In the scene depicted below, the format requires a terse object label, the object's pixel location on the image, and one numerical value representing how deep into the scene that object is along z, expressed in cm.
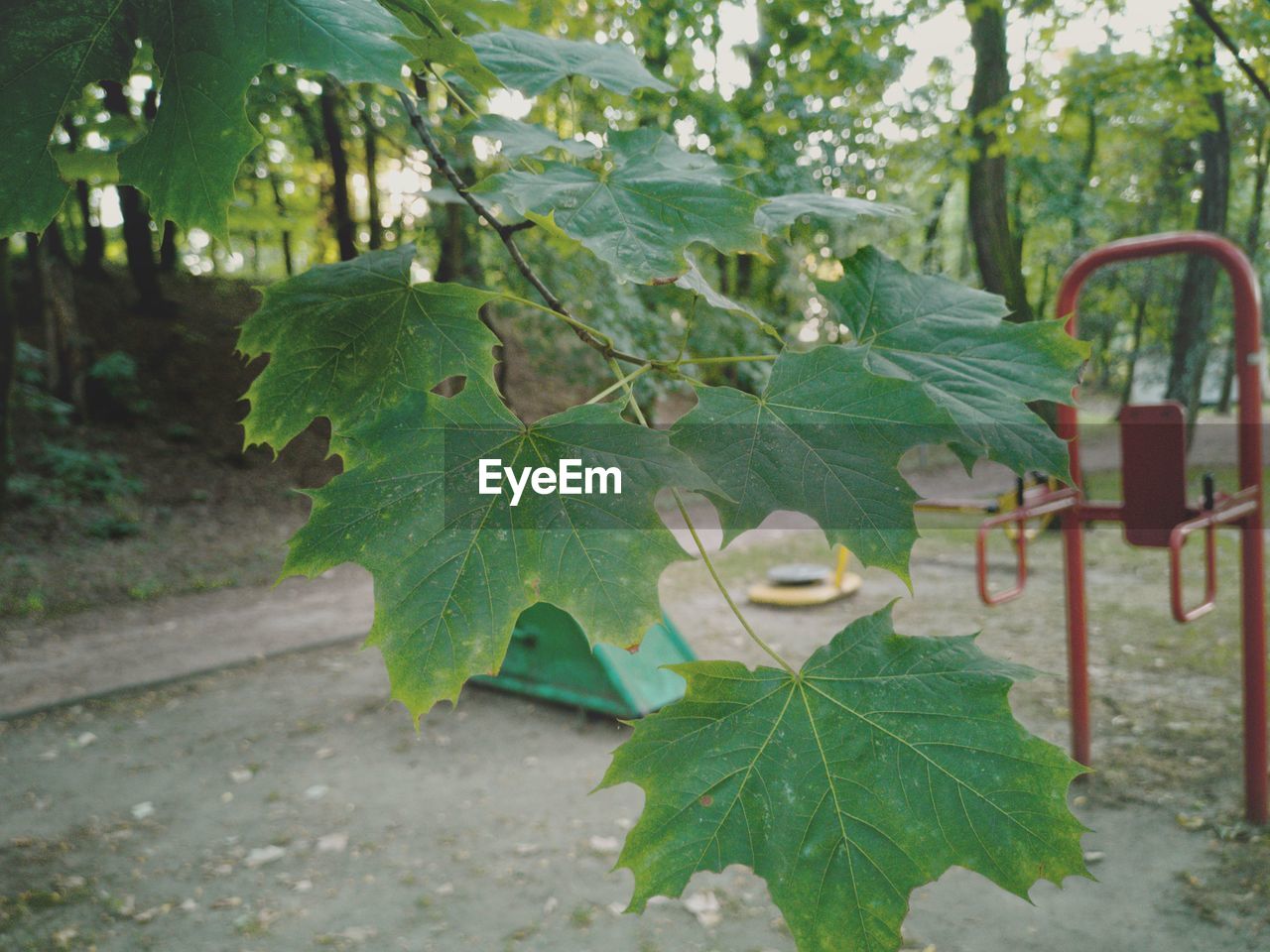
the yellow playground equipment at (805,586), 839
